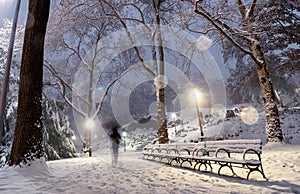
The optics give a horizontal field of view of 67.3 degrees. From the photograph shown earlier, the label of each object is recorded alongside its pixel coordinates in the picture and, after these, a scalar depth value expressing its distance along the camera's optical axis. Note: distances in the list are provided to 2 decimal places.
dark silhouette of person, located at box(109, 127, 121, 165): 9.42
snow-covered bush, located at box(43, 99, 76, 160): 15.56
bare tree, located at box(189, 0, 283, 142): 9.69
